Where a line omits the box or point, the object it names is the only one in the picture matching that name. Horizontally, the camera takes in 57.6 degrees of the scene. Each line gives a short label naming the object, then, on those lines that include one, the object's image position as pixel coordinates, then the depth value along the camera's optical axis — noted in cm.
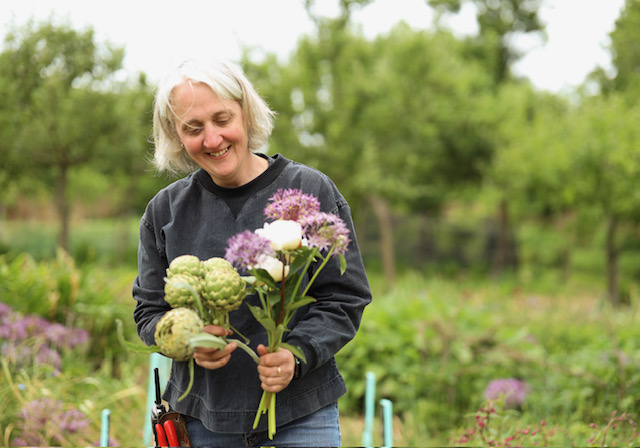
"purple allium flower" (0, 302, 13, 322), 394
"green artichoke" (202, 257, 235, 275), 124
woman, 142
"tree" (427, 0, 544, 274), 1789
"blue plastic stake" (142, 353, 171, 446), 327
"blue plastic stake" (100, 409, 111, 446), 220
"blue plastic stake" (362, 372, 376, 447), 280
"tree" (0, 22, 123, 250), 569
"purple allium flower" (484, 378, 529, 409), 359
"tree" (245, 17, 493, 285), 1048
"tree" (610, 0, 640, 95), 989
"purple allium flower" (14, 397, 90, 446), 293
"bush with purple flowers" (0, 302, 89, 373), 360
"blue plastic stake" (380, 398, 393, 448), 237
